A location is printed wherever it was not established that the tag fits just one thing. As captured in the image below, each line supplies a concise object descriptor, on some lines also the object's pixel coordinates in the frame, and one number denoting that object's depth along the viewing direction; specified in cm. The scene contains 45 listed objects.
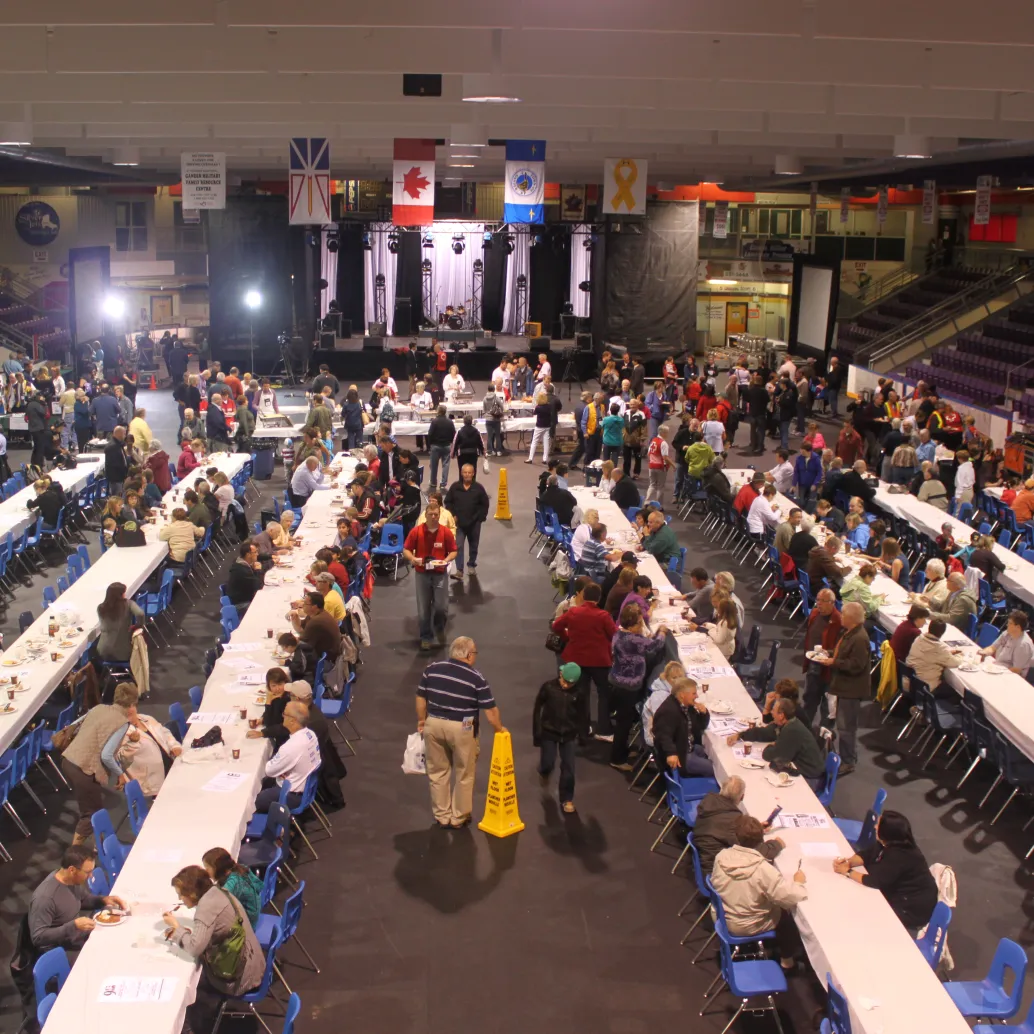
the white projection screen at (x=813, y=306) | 2984
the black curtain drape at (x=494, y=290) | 3362
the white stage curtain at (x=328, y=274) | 3225
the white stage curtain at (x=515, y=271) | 3288
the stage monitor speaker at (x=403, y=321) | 3316
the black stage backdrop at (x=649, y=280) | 3061
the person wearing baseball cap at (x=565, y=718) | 857
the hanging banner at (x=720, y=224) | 2961
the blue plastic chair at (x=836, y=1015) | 575
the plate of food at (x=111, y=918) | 619
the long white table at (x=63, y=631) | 902
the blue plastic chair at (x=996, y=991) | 611
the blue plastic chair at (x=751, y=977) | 623
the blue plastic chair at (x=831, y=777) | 816
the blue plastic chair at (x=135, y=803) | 745
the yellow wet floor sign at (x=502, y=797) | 852
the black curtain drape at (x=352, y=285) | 3300
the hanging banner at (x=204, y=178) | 1675
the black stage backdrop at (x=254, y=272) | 2875
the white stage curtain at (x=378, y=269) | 3272
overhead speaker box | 938
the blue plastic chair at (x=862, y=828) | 762
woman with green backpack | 603
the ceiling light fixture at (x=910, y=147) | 1473
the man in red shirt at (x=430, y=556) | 1145
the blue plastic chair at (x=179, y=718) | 853
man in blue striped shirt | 823
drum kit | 3136
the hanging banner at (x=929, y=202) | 2255
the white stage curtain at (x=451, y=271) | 3319
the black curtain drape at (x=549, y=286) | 3312
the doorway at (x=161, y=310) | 3544
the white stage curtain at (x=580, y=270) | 3262
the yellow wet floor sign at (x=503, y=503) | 1681
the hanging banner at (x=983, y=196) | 1912
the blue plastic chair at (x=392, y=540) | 1393
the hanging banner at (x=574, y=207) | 3023
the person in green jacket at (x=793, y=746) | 799
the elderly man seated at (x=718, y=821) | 721
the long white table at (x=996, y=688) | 886
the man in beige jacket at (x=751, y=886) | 654
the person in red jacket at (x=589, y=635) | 950
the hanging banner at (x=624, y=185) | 1738
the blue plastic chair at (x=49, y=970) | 573
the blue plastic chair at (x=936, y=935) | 644
